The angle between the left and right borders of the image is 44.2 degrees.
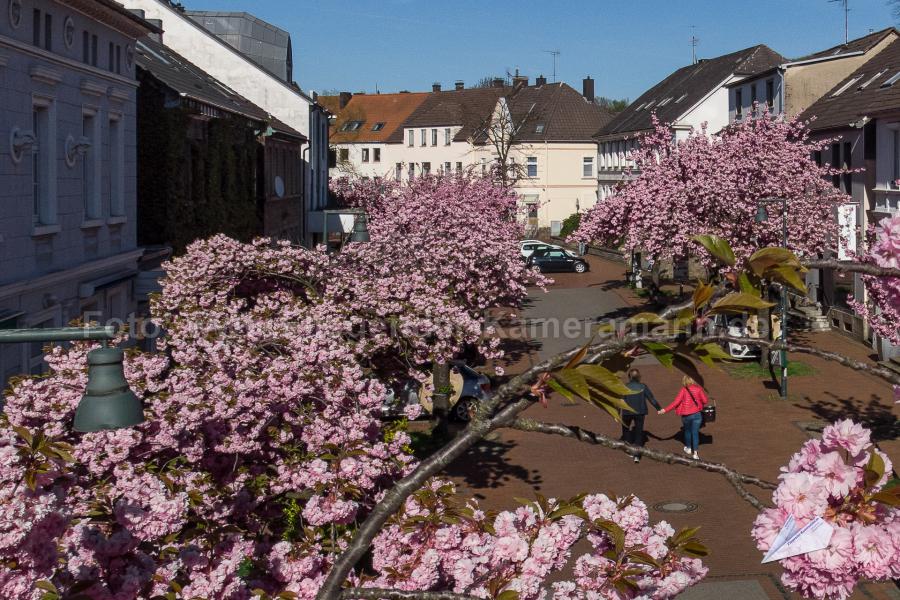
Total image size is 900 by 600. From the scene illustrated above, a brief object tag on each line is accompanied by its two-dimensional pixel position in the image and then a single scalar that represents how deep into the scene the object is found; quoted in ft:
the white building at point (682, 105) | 189.90
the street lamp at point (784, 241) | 83.20
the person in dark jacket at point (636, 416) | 58.48
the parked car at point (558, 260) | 183.21
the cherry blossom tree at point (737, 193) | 101.40
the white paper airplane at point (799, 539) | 9.74
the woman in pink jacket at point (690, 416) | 62.64
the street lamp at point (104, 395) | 18.85
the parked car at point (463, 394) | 75.25
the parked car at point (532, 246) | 185.51
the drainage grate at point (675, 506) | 54.65
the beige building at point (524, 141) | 267.59
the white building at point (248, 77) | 129.70
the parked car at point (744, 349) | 95.50
